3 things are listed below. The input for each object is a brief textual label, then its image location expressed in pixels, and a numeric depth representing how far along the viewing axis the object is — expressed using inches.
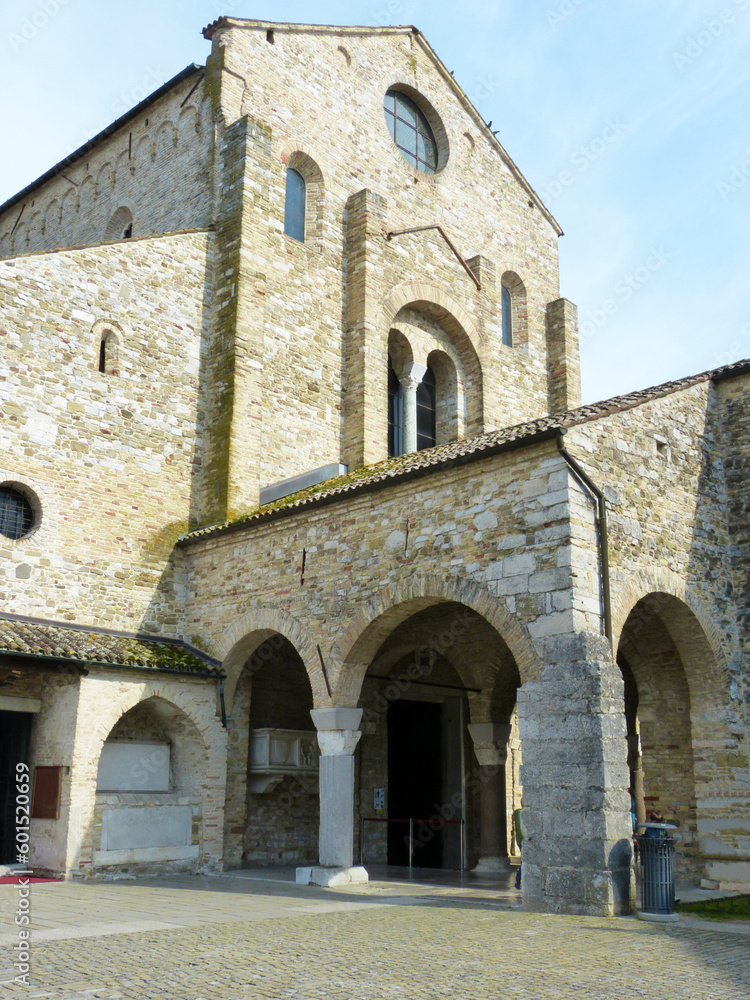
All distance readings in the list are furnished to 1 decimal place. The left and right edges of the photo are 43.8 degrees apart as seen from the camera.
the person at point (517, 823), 645.2
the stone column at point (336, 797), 454.6
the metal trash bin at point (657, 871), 351.3
